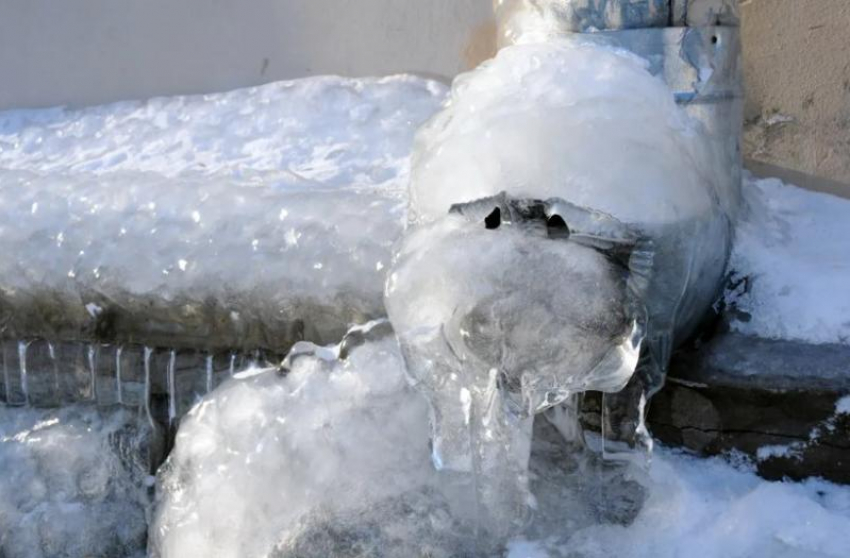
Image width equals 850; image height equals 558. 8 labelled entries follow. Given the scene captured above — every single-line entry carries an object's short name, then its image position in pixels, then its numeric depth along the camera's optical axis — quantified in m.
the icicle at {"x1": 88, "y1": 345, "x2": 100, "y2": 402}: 2.51
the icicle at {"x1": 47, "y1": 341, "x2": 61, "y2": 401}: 2.57
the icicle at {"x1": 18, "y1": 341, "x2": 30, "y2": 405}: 2.61
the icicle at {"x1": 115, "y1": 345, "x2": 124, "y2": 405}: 2.48
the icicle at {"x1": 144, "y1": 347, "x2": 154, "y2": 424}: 2.46
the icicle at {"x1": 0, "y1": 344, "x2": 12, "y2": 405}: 2.64
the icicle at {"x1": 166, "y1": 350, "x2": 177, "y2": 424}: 2.43
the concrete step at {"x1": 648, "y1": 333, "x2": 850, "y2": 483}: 1.82
